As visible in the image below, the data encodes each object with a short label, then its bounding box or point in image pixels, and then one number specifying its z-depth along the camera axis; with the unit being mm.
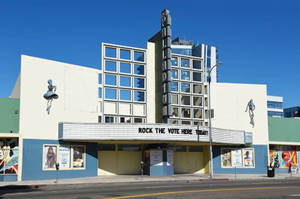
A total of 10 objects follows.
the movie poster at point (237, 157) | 32403
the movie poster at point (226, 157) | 32016
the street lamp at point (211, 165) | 26111
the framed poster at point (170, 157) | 28270
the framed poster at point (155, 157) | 27784
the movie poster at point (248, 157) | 32616
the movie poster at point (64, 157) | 25065
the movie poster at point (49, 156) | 24420
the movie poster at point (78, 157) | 25620
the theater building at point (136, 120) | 24420
